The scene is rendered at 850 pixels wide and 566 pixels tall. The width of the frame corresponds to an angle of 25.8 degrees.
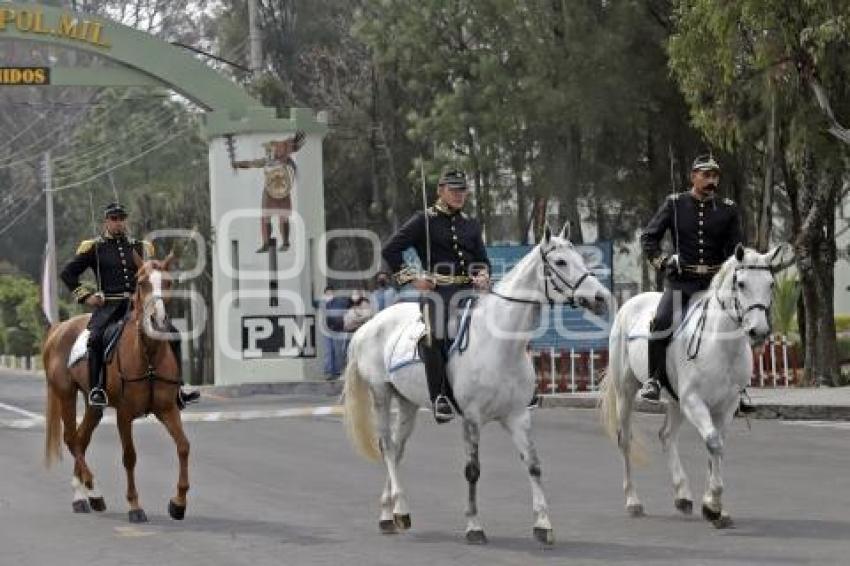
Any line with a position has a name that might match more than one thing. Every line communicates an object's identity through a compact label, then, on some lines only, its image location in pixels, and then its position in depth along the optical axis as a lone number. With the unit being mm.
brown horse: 14461
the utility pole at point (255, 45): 43469
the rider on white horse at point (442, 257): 13273
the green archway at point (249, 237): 37594
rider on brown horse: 15469
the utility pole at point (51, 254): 53106
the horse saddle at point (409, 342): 13180
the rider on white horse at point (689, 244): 14156
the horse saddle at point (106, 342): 15281
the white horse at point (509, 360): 12656
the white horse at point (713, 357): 13016
